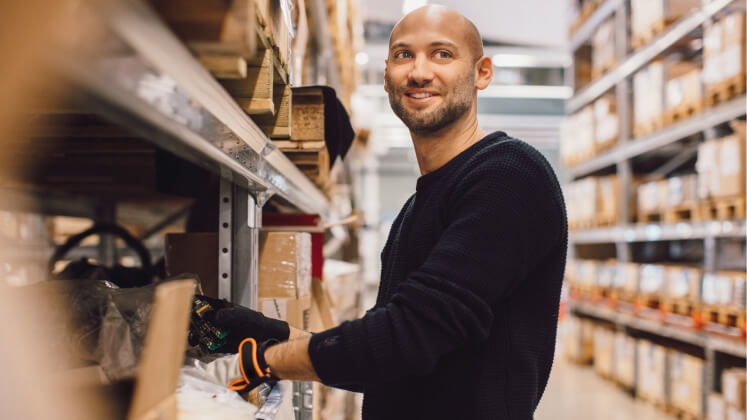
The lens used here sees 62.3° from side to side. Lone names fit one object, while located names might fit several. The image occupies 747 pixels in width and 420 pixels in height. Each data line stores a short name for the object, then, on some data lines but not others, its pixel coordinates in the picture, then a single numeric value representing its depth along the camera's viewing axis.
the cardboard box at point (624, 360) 6.41
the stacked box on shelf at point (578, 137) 8.09
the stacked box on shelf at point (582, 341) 8.23
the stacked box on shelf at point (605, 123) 7.29
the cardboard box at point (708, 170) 4.80
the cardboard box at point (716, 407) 4.66
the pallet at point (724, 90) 4.53
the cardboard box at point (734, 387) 4.38
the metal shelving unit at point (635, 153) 4.91
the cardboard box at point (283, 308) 2.11
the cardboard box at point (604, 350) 7.09
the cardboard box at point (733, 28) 4.46
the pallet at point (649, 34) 5.97
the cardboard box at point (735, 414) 4.39
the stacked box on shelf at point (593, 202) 7.26
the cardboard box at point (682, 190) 5.39
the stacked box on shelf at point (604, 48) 7.43
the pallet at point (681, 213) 5.38
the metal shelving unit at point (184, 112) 0.76
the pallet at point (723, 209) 4.54
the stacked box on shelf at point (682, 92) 5.25
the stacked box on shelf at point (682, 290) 5.23
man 1.38
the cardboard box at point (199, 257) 2.03
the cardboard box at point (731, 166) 4.46
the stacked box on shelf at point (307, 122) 2.20
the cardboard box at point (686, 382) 5.05
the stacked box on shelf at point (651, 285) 5.89
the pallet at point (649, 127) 6.01
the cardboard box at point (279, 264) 2.10
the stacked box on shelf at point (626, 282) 6.53
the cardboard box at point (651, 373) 5.67
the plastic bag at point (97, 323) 1.28
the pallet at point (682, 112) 5.25
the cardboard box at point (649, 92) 5.96
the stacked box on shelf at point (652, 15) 5.94
